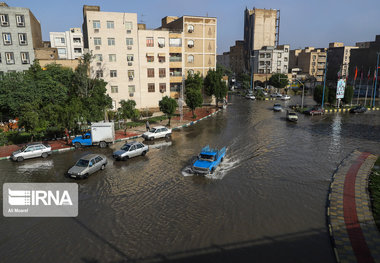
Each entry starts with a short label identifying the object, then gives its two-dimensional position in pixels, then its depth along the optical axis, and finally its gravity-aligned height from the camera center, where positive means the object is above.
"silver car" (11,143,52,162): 25.27 -6.56
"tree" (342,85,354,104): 58.03 -2.86
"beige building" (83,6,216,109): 49.00 +5.76
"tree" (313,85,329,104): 57.22 -2.61
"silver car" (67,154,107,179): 20.47 -6.57
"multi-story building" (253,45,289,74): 106.56 +8.17
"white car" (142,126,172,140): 33.19 -6.35
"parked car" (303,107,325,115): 51.47 -5.72
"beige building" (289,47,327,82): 121.62 +7.59
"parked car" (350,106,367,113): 54.47 -5.76
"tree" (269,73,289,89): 91.81 -0.23
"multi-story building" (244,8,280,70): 115.69 +22.21
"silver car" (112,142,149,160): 25.03 -6.49
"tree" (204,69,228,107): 58.59 -0.82
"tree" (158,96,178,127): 39.19 -3.45
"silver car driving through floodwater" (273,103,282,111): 56.51 -5.60
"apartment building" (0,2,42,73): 44.56 +7.15
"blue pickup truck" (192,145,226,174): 21.20 -6.46
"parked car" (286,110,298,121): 44.44 -5.79
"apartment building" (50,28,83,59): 84.12 +12.00
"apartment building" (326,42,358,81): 117.06 +9.37
